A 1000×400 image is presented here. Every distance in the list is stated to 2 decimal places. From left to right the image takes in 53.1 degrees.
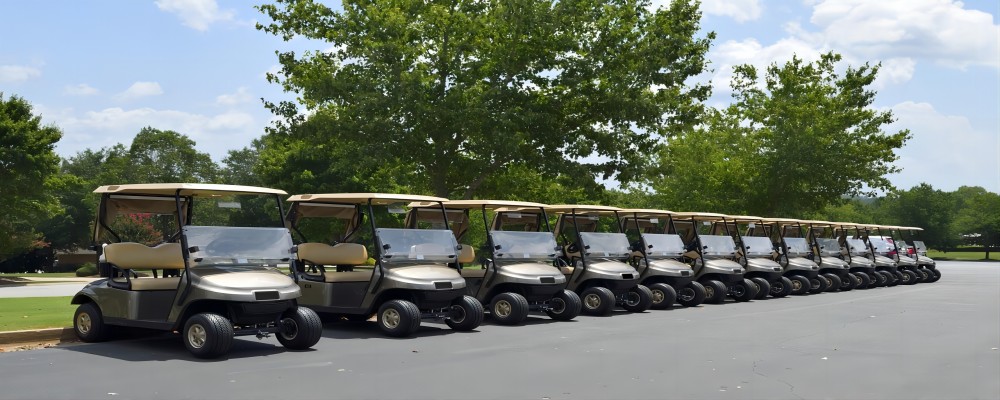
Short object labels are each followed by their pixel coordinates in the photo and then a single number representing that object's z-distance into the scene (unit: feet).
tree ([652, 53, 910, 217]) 137.39
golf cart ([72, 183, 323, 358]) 34.30
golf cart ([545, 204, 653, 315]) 55.01
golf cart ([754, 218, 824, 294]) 79.00
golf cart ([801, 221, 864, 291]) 86.89
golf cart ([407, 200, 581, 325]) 48.91
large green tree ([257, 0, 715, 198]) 80.43
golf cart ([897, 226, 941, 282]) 111.55
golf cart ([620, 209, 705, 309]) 60.70
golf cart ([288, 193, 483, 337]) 42.78
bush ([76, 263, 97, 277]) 127.65
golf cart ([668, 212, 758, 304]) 66.90
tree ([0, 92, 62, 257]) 100.32
